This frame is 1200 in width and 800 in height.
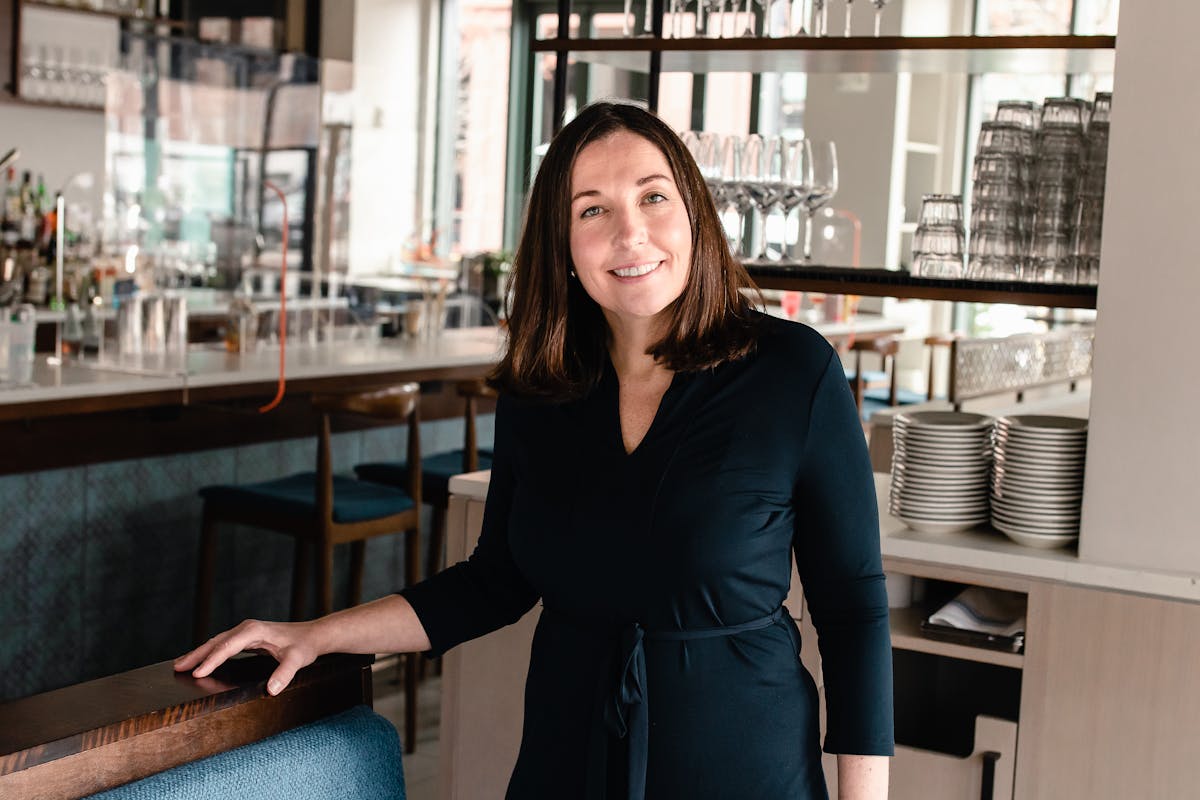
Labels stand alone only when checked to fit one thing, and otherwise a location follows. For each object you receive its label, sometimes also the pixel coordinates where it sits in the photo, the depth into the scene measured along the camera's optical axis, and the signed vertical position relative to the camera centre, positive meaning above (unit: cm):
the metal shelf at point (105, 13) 682 +107
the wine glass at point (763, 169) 286 +19
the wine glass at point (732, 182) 287 +16
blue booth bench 116 -44
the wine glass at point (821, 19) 287 +49
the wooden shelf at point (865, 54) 254 +42
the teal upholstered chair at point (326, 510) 382 -73
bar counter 387 -41
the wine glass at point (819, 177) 287 +18
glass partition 723 +40
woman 153 -29
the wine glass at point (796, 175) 287 +18
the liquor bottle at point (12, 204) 638 +10
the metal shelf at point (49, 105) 688 +60
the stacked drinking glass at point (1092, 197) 251 +14
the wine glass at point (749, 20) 298 +50
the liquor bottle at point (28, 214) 639 +6
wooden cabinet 221 -65
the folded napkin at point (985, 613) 238 -57
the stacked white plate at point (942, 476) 251 -36
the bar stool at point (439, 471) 441 -69
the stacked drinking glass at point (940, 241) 269 +6
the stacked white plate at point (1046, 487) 241 -35
